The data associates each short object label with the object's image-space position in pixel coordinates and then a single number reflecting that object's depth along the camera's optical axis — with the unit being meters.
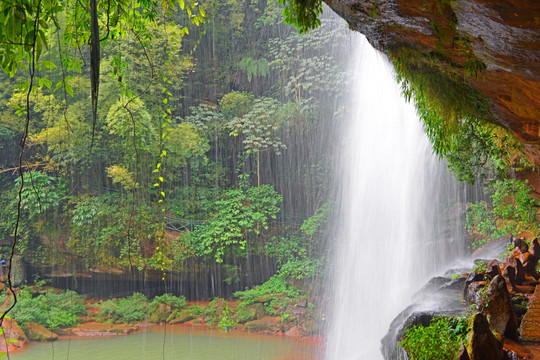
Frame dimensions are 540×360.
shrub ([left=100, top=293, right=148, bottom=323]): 12.71
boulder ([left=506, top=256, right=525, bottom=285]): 6.39
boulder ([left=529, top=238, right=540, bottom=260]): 6.74
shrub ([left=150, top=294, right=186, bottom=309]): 13.25
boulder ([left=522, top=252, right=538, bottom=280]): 6.58
